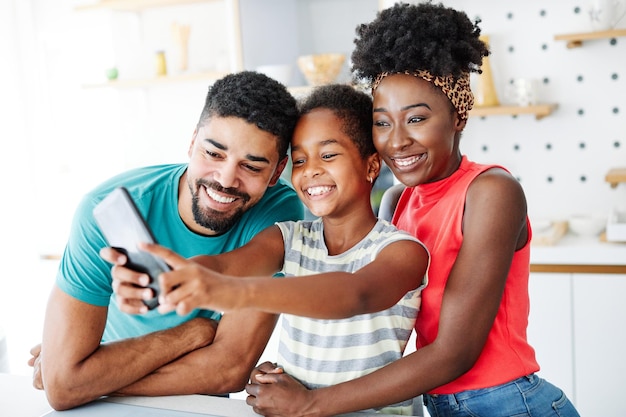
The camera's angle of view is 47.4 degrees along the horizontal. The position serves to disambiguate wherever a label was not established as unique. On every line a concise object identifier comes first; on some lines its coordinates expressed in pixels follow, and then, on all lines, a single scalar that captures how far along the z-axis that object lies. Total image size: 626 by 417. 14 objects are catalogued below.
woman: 1.21
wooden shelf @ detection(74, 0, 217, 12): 3.54
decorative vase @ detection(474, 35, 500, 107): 2.93
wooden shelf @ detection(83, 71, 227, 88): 3.33
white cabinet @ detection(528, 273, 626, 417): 2.53
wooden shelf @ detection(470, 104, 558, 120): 2.80
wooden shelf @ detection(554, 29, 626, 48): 2.68
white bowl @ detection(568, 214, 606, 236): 2.77
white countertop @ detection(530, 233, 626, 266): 2.52
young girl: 1.09
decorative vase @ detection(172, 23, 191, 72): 3.63
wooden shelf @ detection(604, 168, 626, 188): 2.72
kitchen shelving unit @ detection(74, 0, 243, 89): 3.12
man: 1.33
